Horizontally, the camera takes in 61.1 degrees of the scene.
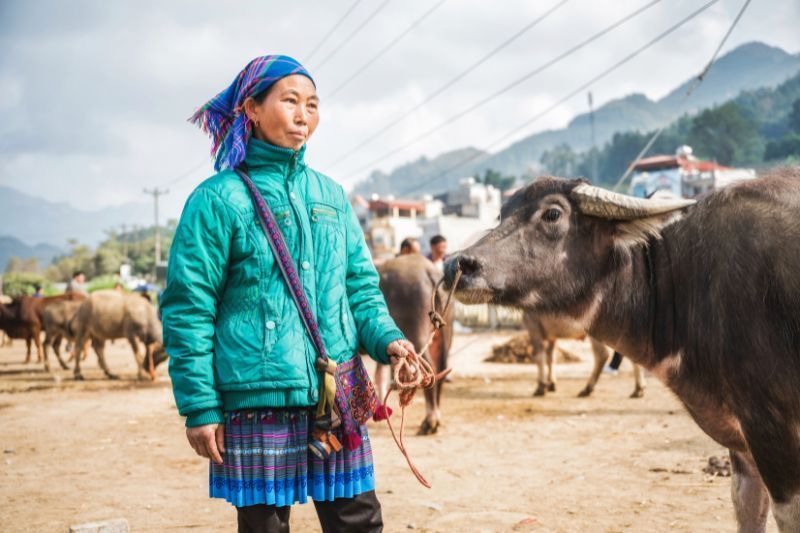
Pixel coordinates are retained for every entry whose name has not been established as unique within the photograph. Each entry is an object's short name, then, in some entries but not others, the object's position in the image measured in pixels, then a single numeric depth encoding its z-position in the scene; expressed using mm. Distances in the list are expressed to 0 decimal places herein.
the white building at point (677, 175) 56038
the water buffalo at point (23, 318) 17562
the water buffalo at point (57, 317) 15844
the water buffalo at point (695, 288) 2619
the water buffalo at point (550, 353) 9156
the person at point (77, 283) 18094
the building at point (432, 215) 52844
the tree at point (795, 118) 92812
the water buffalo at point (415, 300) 7543
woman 2268
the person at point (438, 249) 10336
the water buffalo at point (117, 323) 13070
